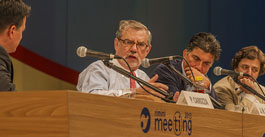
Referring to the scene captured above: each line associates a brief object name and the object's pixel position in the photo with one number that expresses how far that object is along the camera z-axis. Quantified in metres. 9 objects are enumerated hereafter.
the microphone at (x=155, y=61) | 4.15
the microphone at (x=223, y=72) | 5.17
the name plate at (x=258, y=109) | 4.96
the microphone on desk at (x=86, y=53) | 3.80
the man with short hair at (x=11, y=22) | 4.20
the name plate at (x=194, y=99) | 3.84
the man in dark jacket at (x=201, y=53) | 6.54
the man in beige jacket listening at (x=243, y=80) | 7.02
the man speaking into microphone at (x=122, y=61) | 6.02
